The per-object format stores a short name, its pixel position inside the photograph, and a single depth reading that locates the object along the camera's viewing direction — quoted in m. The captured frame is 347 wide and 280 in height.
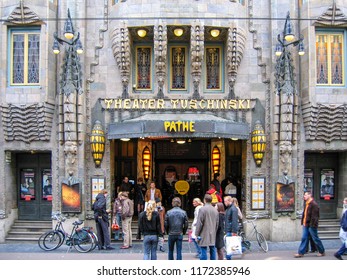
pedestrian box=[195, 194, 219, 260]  10.93
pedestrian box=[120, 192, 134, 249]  14.98
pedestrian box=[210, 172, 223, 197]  17.63
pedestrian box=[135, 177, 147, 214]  17.17
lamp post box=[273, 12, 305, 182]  16.34
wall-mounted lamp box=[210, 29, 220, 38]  16.59
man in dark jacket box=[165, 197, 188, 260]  11.13
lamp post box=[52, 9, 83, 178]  16.19
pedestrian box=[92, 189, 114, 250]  14.74
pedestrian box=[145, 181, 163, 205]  16.38
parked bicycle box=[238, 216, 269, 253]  14.29
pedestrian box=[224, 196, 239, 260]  12.30
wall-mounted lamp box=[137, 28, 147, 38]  16.55
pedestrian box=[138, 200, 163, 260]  10.89
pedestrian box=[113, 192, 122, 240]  15.42
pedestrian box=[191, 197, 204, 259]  12.60
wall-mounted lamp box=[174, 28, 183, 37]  16.39
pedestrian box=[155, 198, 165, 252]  14.42
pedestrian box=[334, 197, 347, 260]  12.30
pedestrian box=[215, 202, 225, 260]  11.56
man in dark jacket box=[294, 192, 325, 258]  12.97
